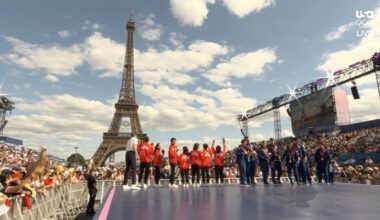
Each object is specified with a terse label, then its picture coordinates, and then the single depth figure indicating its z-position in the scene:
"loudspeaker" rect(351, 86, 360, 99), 33.95
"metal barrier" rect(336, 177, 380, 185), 13.91
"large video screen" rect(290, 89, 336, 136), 39.75
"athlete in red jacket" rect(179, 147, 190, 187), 11.94
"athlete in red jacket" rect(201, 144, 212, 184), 12.19
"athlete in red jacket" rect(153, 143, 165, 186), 11.68
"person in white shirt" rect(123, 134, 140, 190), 10.05
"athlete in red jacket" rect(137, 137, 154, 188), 10.87
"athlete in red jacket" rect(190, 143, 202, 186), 11.93
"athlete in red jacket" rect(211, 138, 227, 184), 12.64
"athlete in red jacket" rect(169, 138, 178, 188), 11.42
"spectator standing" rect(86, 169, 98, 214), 13.38
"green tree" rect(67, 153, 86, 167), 137.07
